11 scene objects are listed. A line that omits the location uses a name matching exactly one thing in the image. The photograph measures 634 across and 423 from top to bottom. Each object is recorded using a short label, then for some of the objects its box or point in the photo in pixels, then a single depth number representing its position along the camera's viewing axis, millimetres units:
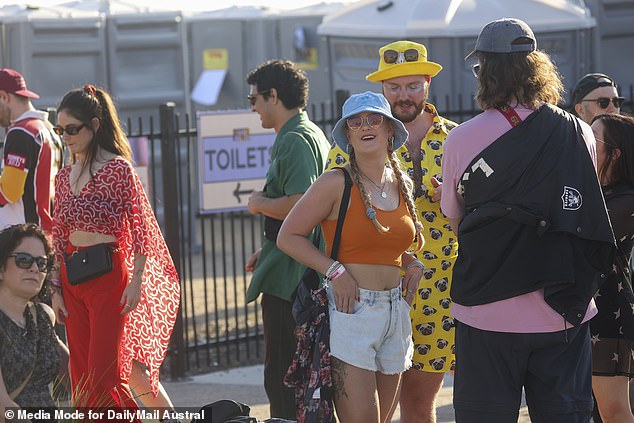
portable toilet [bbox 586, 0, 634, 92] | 23860
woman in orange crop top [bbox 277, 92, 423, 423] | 9097
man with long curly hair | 8006
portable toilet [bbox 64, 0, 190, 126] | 25360
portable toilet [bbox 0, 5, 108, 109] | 23890
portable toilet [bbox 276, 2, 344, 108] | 31056
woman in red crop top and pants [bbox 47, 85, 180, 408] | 10801
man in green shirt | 11195
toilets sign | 15589
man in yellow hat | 10180
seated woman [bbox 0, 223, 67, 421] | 9234
